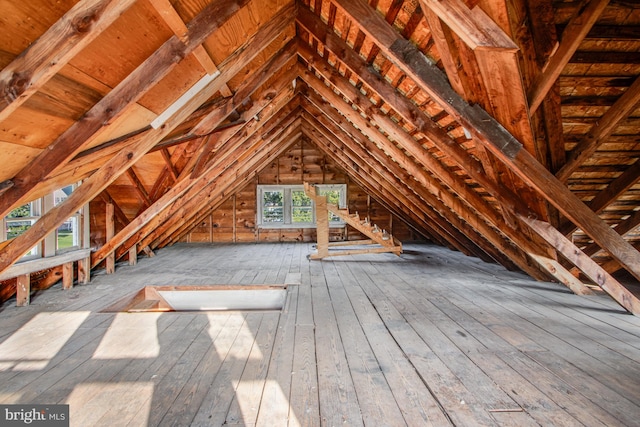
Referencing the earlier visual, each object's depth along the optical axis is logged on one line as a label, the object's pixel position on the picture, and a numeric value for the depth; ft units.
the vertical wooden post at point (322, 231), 19.57
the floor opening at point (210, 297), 13.80
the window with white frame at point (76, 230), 14.07
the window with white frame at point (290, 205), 29.81
